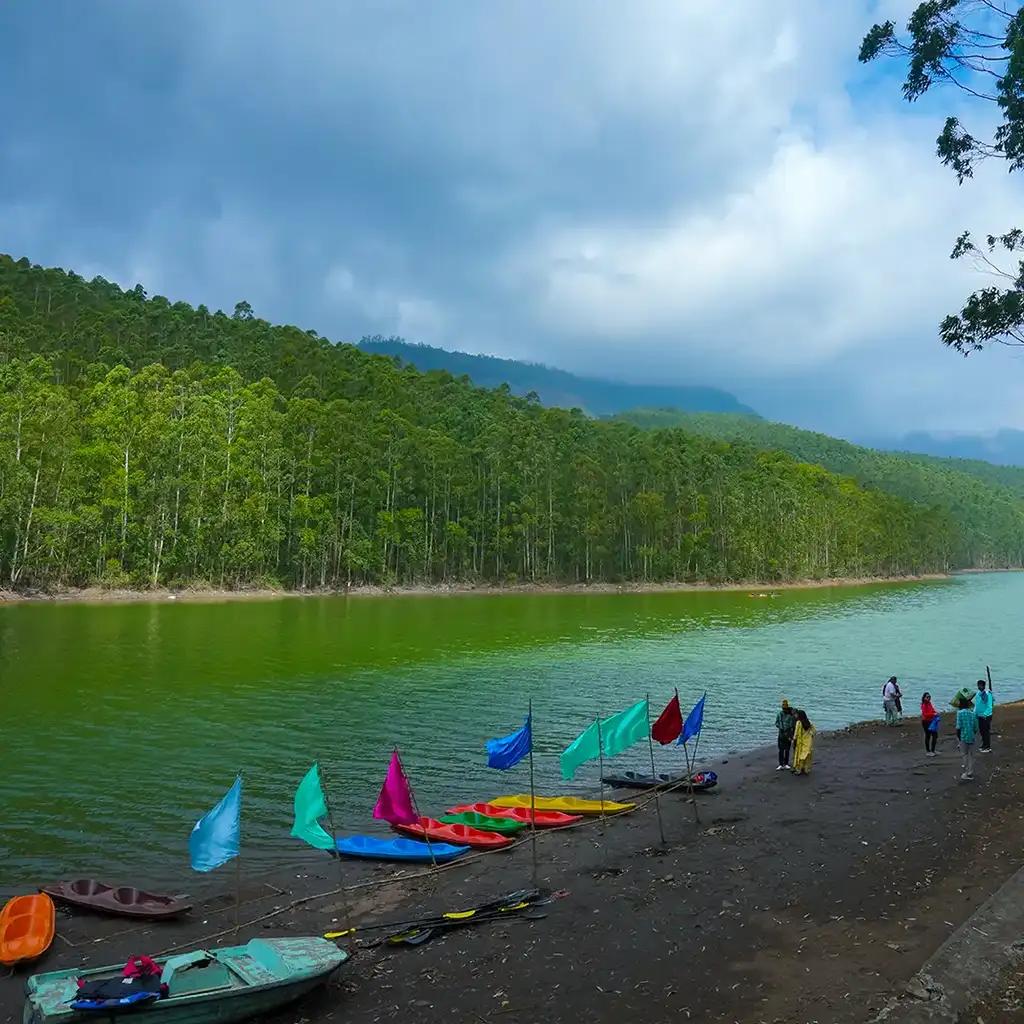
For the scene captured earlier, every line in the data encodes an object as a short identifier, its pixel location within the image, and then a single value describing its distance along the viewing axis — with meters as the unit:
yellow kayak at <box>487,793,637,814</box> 16.19
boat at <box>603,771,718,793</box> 17.52
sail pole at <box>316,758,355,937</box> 10.92
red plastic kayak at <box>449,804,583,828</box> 15.45
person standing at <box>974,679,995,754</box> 17.69
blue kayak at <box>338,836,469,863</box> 13.74
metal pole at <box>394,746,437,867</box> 13.60
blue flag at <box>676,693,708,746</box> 16.31
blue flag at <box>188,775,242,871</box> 10.34
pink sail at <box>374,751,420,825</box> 12.04
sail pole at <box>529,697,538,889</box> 13.33
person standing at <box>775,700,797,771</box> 18.89
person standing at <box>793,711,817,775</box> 18.19
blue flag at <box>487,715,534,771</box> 13.10
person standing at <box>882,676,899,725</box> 23.66
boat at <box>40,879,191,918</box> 11.28
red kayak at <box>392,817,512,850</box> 14.31
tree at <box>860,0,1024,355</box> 15.94
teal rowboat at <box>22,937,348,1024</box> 7.79
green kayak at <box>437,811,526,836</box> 14.98
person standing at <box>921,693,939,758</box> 19.39
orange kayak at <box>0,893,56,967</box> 10.15
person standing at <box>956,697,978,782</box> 16.61
